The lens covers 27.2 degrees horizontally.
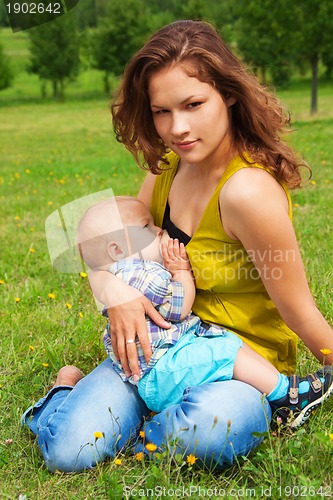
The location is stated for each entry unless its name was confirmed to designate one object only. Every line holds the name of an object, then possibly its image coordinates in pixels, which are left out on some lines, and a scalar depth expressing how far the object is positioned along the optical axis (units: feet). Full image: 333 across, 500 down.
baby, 7.89
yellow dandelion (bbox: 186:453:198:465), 6.95
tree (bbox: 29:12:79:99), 114.21
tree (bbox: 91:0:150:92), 122.42
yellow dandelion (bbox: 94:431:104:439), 7.21
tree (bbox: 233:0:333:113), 54.85
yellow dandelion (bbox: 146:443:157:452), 7.16
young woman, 7.63
